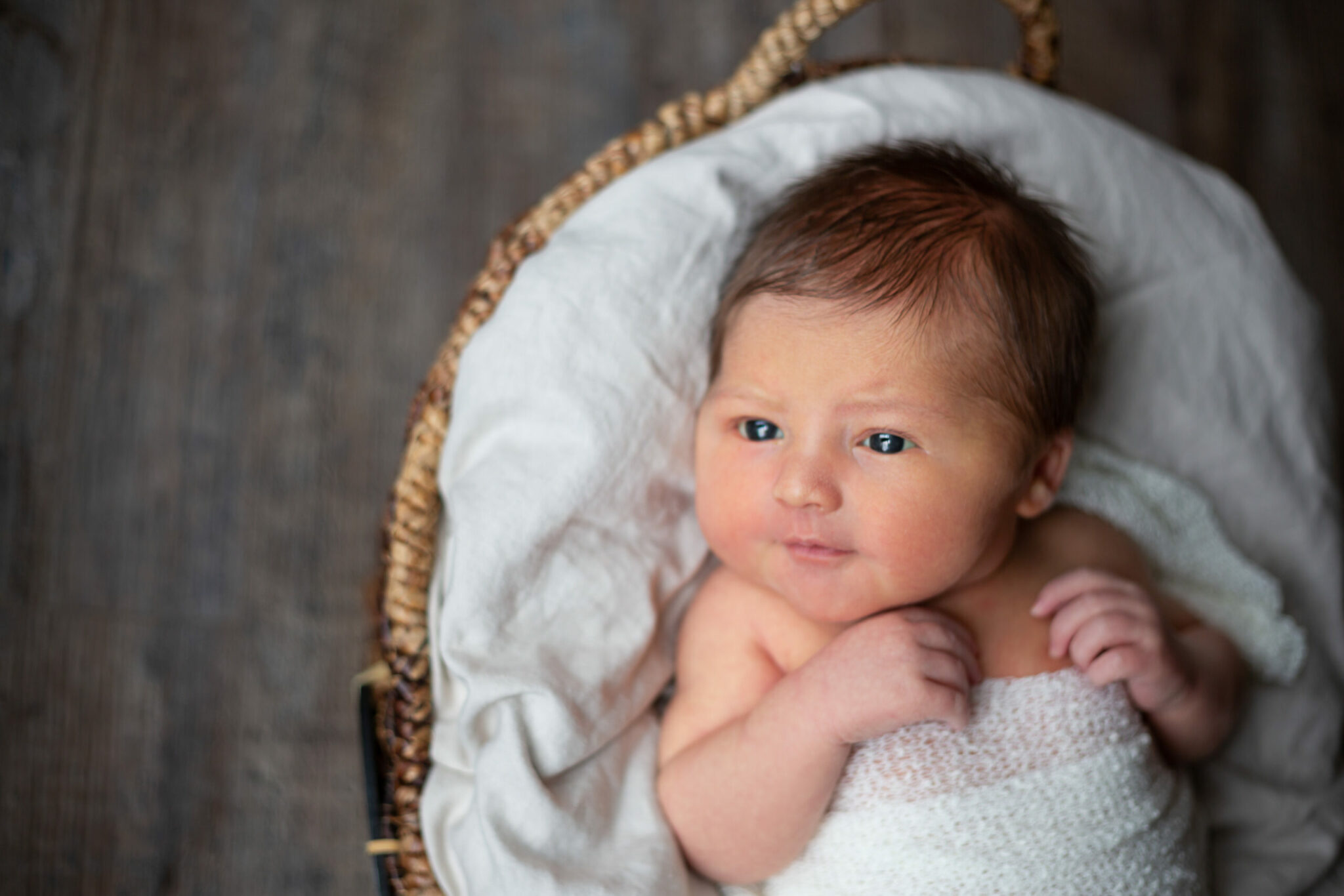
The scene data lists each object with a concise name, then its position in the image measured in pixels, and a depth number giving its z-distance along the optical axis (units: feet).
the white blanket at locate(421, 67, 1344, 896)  2.44
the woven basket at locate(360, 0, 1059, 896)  2.49
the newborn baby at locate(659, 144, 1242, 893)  2.36
